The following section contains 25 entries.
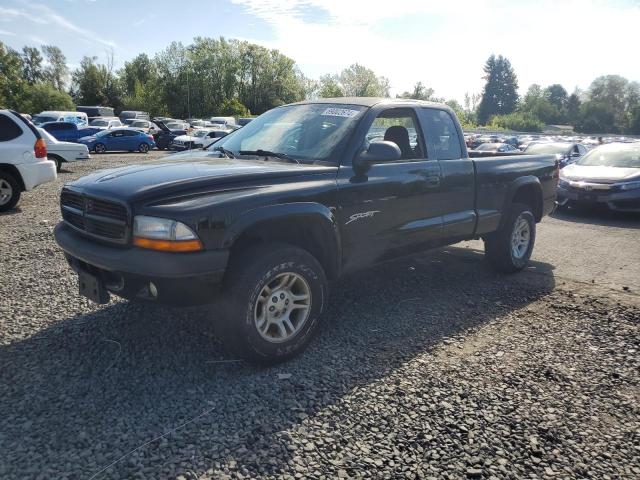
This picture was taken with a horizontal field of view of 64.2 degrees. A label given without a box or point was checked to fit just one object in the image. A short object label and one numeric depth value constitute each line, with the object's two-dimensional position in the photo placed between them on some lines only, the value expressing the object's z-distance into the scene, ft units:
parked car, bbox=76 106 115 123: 162.71
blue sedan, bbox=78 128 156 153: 86.33
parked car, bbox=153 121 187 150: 106.46
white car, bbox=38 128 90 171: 51.44
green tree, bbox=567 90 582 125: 370.51
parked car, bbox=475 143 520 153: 86.36
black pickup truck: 10.18
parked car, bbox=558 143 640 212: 32.40
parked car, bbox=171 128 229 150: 91.65
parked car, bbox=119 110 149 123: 173.21
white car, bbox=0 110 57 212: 29.35
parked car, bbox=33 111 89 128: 102.73
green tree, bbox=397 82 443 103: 276.78
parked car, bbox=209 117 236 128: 167.26
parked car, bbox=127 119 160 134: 117.93
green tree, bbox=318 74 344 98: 283.05
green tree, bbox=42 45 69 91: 335.71
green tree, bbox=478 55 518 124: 418.10
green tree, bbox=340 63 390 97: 305.24
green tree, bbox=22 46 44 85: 332.39
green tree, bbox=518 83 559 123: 379.14
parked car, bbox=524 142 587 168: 49.03
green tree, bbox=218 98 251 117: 241.76
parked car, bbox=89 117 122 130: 108.11
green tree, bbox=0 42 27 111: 207.41
